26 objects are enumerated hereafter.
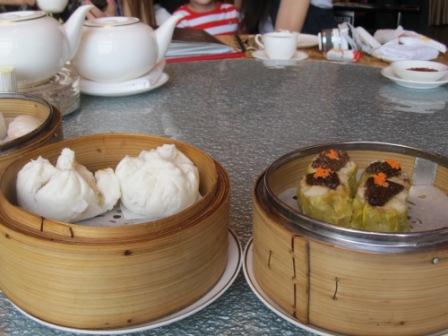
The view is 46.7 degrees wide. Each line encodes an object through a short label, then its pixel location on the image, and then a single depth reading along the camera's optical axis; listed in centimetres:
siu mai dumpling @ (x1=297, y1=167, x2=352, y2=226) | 62
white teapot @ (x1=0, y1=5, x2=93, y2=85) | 115
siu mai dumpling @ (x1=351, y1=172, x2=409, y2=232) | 61
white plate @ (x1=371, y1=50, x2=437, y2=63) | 175
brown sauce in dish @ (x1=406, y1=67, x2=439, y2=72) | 153
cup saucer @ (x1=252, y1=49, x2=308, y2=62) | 181
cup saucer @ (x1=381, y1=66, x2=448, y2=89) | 148
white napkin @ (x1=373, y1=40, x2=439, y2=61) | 175
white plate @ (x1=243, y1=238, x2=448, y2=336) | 55
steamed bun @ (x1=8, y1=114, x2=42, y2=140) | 83
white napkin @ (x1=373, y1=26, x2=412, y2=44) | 195
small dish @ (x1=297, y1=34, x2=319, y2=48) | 202
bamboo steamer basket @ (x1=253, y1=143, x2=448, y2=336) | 51
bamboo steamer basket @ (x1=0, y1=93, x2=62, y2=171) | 75
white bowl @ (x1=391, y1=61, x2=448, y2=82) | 148
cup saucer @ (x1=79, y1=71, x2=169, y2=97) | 140
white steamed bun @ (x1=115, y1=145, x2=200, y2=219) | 66
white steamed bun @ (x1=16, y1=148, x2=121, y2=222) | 64
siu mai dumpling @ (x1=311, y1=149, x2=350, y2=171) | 67
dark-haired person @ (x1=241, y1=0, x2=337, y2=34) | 290
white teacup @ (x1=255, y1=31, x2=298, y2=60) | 176
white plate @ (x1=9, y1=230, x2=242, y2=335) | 56
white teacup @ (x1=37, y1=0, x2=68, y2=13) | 137
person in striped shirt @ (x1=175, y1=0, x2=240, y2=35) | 288
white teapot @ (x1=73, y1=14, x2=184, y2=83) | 133
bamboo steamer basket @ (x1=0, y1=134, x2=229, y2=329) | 54
